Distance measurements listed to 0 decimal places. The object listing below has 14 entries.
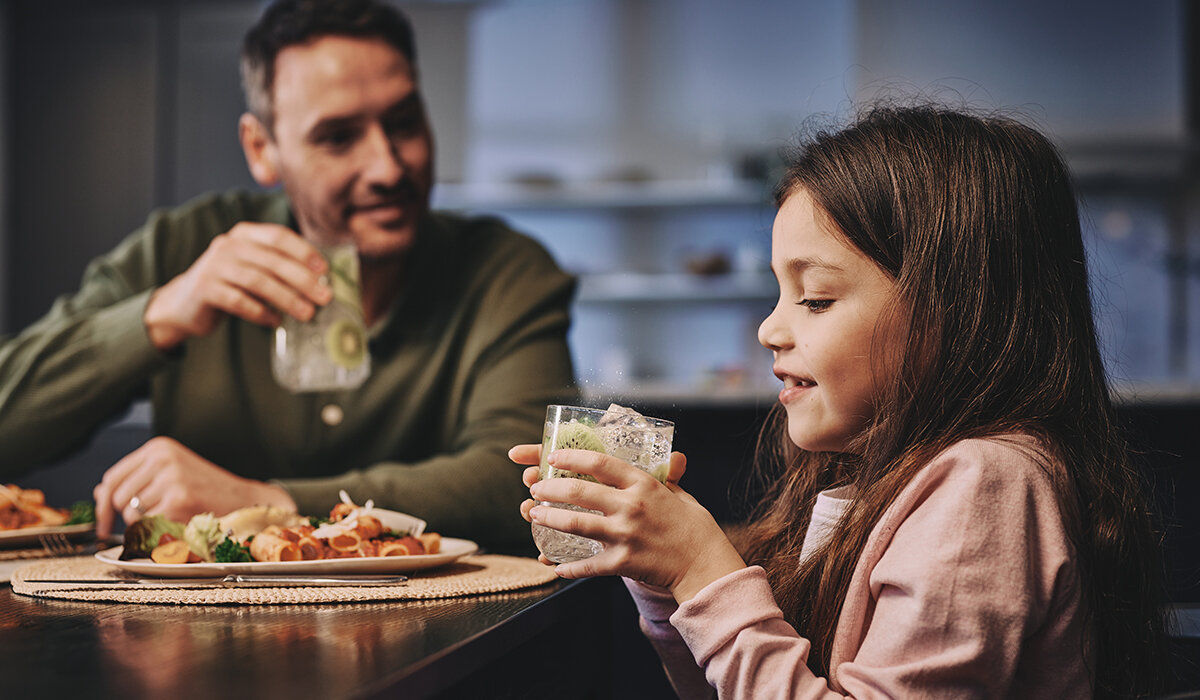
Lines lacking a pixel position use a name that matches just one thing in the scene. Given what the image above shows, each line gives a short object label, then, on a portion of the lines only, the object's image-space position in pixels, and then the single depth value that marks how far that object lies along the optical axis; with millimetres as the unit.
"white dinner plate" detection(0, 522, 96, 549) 1151
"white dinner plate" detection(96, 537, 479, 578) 936
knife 916
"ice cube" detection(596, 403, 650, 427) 821
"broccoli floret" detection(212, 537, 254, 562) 954
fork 1185
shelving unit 4707
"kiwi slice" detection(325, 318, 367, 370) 1293
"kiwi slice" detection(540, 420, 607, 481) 805
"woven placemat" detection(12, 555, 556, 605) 867
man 1481
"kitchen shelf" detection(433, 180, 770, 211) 4746
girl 723
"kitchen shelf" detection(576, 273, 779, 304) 4676
